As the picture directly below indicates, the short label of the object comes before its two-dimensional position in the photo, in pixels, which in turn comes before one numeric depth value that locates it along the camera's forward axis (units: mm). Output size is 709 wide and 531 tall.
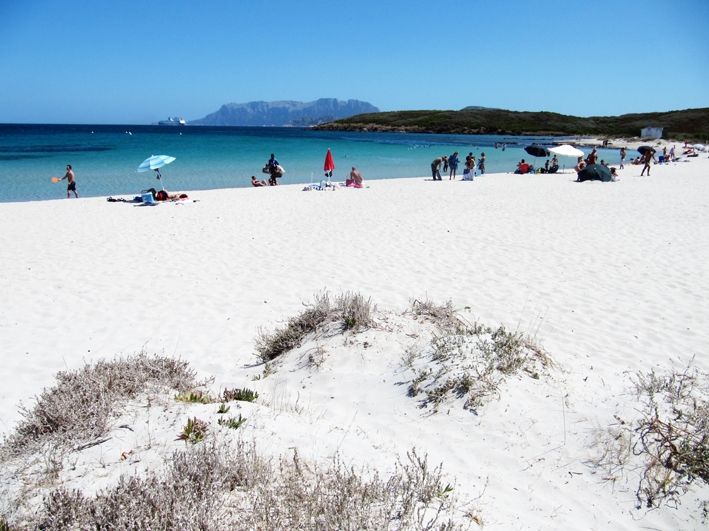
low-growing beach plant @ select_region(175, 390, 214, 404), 3594
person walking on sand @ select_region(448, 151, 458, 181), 26188
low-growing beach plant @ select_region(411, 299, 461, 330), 5379
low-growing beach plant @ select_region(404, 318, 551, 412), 3877
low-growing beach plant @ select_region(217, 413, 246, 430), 3146
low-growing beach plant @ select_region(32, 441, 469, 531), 2230
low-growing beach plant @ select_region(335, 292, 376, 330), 5113
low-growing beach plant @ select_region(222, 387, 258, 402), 3762
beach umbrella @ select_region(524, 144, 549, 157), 34188
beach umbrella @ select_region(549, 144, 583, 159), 29156
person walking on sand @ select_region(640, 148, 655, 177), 27016
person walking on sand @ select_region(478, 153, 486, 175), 28484
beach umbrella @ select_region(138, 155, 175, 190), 18047
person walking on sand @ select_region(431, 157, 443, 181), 25889
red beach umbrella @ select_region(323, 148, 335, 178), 22781
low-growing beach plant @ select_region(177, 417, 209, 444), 2980
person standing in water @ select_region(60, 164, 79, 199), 18969
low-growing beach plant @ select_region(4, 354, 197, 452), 3072
